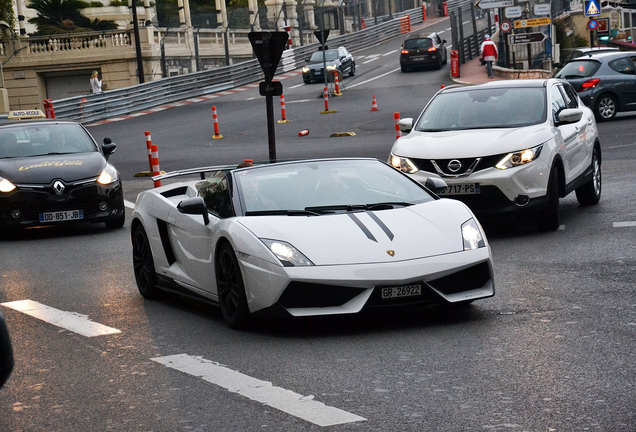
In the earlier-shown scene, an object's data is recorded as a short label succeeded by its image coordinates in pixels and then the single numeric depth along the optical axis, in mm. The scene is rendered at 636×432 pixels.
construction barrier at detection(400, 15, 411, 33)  72562
